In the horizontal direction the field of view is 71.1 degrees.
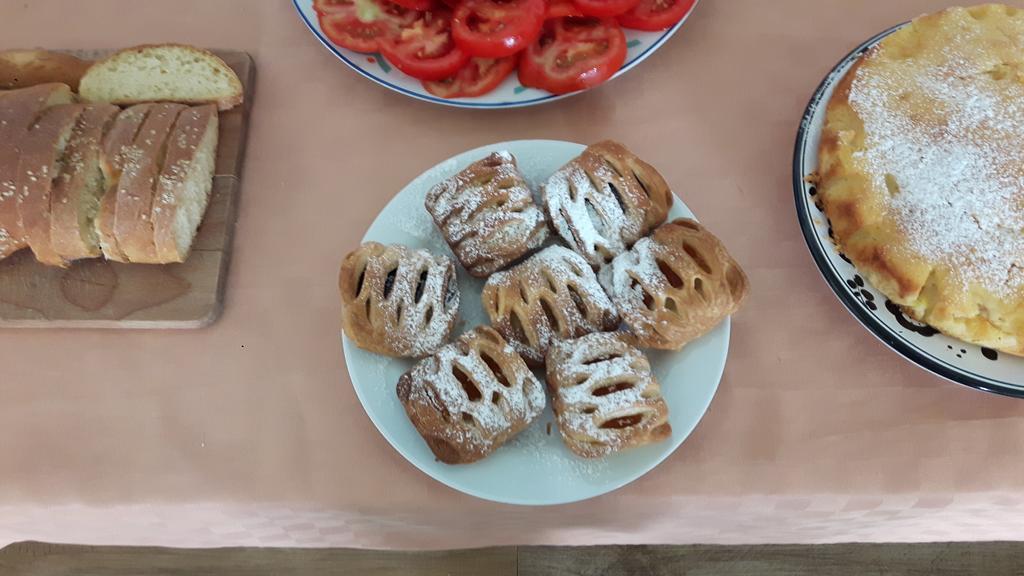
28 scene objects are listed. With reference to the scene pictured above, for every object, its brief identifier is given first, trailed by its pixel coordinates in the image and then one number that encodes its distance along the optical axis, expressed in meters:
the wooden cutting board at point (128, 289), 0.47
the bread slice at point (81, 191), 0.46
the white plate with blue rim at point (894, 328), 0.39
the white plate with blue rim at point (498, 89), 0.49
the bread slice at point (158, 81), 0.52
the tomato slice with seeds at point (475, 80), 0.49
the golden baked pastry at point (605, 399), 0.38
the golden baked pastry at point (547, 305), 0.41
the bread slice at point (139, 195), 0.46
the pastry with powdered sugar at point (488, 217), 0.43
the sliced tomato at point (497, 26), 0.46
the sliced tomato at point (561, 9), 0.48
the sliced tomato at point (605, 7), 0.47
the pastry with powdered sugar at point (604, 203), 0.43
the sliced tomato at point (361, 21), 0.50
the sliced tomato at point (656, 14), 0.50
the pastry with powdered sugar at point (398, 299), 0.41
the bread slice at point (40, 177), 0.46
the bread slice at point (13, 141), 0.46
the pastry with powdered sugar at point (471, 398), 0.38
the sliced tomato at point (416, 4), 0.49
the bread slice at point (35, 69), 0.53
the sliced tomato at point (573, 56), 0.48
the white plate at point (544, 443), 0.39
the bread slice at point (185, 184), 0.46
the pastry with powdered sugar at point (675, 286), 0.40
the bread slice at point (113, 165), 0.46
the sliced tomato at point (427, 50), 0.49
